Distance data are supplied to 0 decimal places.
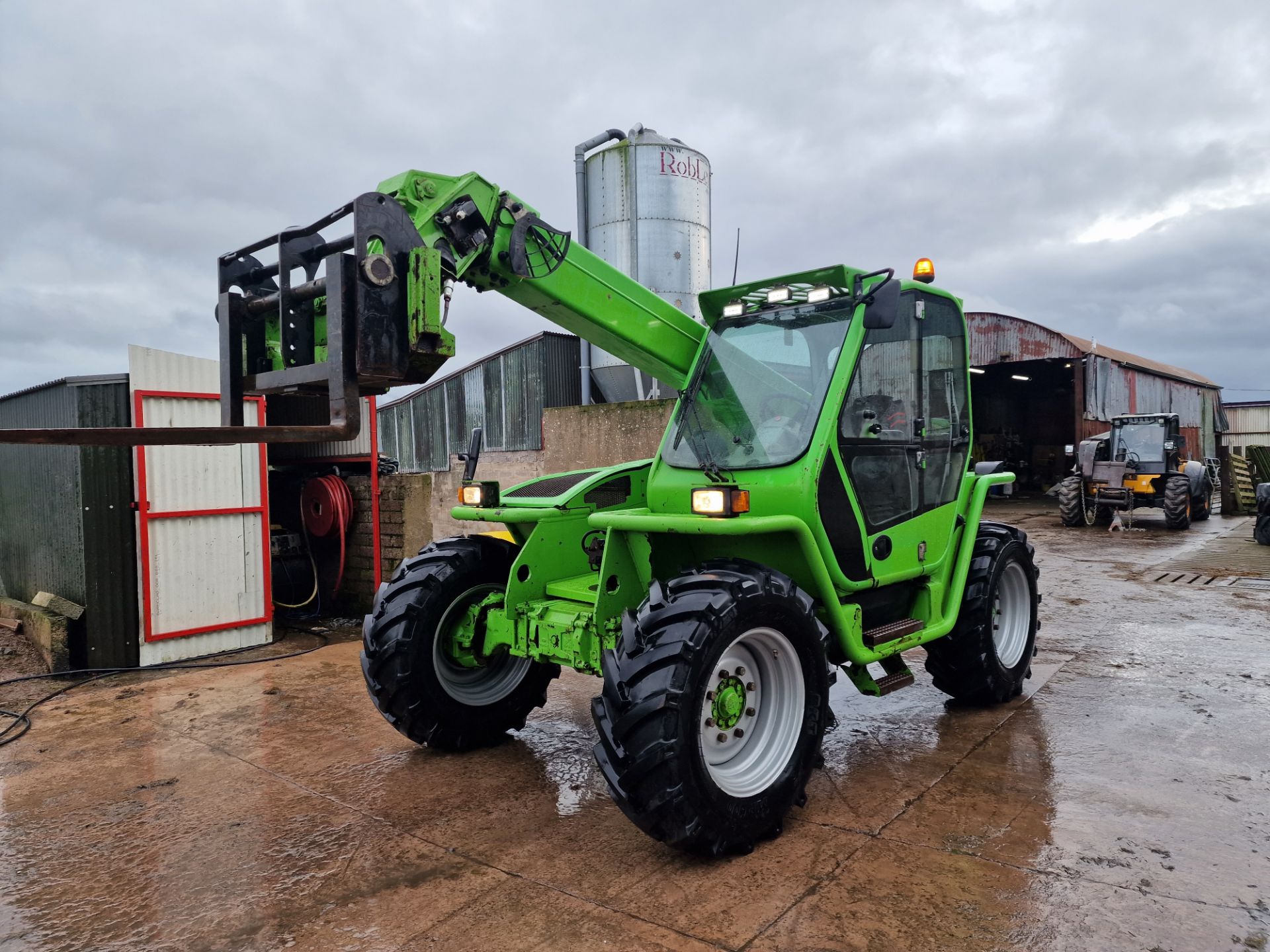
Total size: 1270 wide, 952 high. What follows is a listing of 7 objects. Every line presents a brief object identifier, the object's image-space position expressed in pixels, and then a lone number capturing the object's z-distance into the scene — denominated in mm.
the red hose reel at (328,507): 8562
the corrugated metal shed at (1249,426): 35625
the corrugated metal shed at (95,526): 6648
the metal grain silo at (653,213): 12648
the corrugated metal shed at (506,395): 16047
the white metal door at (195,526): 6848
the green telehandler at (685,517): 3246
